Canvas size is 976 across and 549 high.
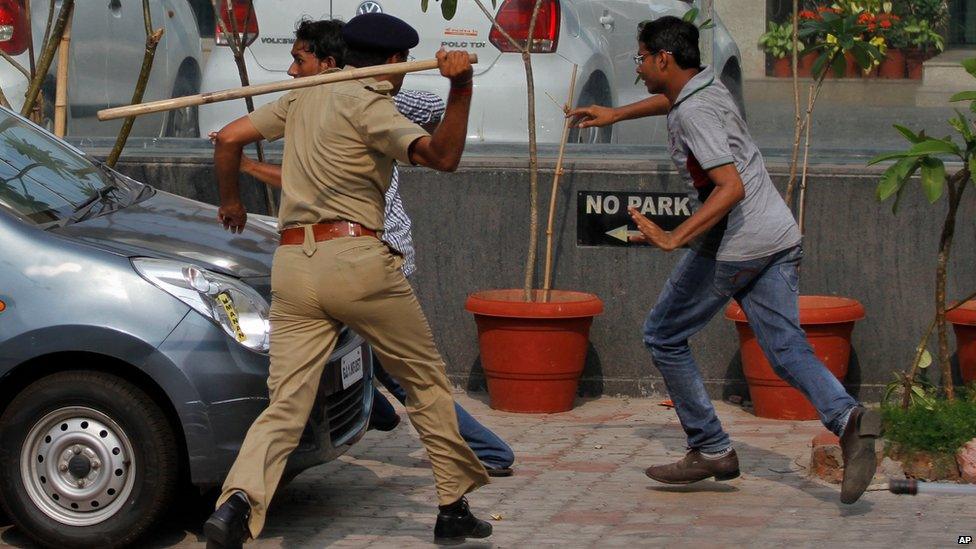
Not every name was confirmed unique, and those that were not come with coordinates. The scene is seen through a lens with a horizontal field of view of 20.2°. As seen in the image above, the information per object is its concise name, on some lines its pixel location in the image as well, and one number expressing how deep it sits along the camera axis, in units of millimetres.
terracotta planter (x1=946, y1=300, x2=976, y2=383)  12404
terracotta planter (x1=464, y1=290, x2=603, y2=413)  13061
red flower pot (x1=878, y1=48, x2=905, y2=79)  14038
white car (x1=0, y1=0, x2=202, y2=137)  15503
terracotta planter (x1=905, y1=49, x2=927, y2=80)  14306
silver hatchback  9058
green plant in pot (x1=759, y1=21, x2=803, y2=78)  14683
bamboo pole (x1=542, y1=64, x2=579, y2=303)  13555
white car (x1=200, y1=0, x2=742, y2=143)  14656
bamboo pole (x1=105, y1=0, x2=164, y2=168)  13527
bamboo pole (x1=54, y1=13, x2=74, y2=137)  14141
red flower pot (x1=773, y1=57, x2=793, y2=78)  14741
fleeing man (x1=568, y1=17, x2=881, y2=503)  9750
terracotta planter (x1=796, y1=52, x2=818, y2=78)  14346
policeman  8620
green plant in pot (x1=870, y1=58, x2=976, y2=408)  10018
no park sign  13795
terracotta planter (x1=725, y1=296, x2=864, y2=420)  12792
